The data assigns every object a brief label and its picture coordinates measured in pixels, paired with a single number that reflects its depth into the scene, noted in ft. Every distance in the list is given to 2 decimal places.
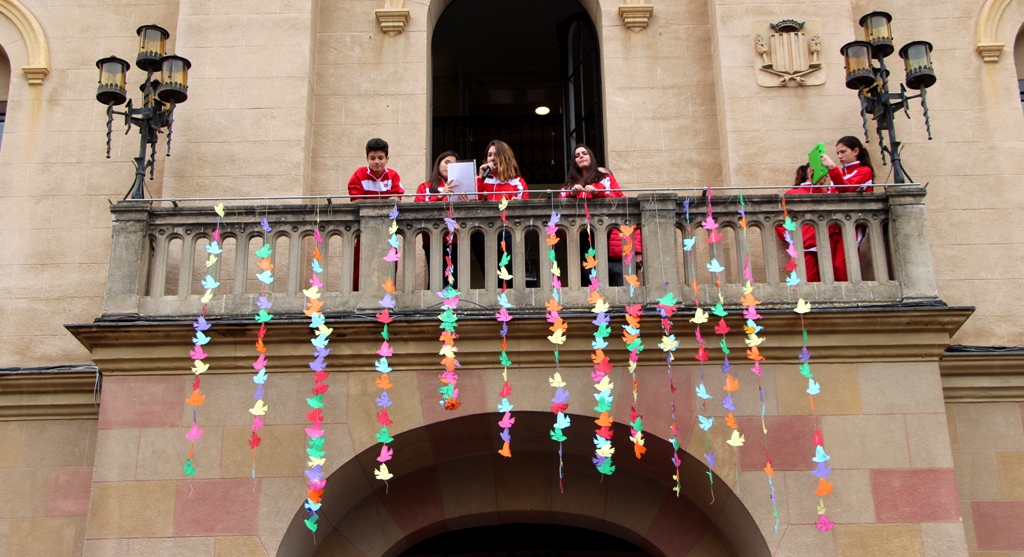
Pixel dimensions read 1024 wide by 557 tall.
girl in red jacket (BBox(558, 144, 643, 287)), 35.86
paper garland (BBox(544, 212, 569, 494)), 32.04
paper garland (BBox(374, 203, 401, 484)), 32.42
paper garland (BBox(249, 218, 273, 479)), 32.81
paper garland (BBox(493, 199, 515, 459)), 32.63
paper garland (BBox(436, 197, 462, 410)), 32.83
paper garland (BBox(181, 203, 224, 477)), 32.81
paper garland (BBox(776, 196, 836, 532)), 31.89
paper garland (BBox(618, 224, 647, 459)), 32.22
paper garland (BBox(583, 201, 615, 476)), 32.07
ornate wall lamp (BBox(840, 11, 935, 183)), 36.81
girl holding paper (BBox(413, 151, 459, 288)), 36.70
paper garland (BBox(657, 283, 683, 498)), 32.78
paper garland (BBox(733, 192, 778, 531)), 32.53
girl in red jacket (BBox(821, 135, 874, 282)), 37.27
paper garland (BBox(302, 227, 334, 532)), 32.40
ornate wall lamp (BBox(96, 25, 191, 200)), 37.29
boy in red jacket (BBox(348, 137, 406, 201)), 37.63
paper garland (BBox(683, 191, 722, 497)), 32.68
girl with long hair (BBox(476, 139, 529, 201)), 37.24
